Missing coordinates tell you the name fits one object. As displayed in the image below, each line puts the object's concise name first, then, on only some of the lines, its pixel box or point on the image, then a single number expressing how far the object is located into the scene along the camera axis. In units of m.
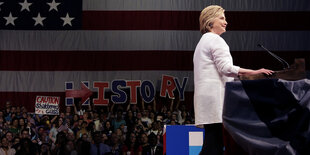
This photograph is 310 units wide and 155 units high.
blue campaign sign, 18.49
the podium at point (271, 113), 11.32
